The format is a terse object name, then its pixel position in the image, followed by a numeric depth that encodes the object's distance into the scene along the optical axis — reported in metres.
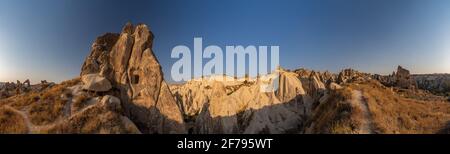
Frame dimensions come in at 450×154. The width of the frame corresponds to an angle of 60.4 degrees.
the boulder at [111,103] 20.00
